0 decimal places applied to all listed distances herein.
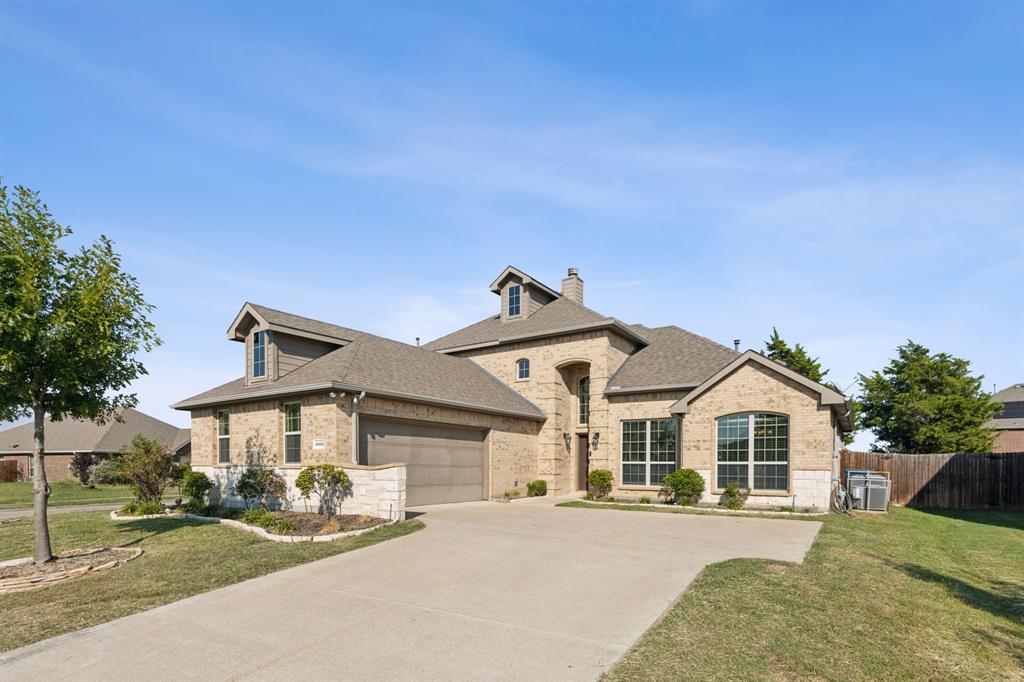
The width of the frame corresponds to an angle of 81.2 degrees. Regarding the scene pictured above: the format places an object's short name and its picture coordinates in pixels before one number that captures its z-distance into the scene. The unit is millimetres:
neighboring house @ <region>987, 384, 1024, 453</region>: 42156
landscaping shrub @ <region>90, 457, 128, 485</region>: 35625
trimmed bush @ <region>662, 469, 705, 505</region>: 19031
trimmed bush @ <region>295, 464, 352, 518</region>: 14953
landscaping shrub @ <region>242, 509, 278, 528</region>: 13750
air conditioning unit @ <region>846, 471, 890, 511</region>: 19391
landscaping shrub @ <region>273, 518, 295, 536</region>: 13055
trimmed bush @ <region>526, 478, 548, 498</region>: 23047
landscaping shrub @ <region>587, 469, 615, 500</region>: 21578
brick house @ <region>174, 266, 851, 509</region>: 17484
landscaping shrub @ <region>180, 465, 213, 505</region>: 18859
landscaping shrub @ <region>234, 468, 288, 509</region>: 16938
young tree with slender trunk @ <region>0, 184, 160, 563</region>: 10562
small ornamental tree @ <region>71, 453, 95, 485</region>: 37812
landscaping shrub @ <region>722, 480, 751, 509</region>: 18297
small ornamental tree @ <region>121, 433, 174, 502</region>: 18375
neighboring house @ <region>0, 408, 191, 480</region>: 42156
